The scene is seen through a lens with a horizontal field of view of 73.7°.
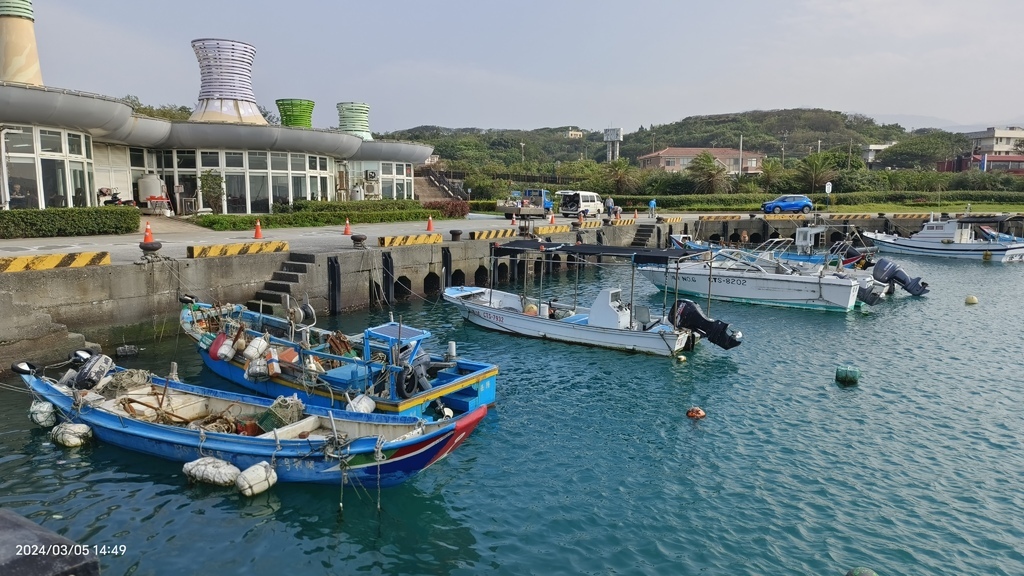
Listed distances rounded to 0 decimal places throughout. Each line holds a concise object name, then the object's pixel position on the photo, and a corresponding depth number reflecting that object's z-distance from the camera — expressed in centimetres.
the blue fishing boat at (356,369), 1337
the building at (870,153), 10744
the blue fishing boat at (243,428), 1066
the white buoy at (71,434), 1245
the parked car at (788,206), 5453
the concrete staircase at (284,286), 2300
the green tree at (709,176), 6519
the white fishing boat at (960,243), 4081
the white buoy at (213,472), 1094
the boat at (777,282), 2648
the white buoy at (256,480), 1068
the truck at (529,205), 5012
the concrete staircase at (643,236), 4305
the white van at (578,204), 5125
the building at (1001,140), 11269
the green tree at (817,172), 6569
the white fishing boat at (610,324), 1936
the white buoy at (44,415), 1321
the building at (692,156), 10800
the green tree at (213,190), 3612
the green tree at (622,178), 6806
